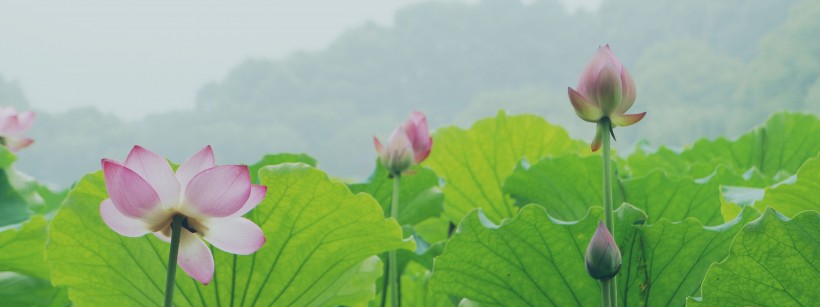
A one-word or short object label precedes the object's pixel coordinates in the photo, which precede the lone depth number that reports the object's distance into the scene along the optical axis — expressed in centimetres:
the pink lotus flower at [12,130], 337
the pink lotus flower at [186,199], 211
